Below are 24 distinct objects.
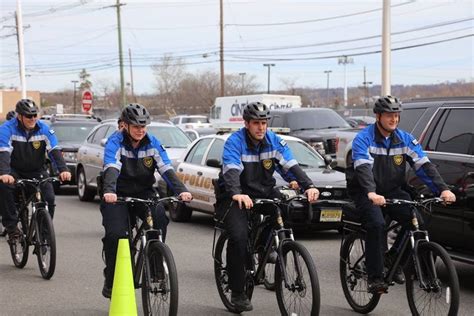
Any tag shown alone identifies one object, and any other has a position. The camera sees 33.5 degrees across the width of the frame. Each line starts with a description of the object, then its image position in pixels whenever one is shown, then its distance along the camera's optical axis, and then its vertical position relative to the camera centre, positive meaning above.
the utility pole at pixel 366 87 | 90.80 -0.55
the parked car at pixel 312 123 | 19.38 -1.04
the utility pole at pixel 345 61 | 91.09 +2.57
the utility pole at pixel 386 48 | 23.22 +1.02
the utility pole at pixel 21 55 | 36.12 +1.55
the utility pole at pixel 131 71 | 87.78 +1.77
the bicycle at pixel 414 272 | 6.09 -1.58
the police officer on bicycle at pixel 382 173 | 6.71 -0.79
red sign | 39.62 -0.70
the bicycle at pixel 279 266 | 6.18 -1.52
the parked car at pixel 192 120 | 41.91 -1.91
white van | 34.38 -0.94
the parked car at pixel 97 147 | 16.67 -1.30
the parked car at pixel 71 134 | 19.62 -1.25
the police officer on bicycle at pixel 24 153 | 9.40 -0.78
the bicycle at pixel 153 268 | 6.13 -1.49
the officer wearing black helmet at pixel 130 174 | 6.88 -0.78
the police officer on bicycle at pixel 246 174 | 6.80 -0.78
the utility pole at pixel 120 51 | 45.54 +2.07
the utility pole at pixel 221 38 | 47.16 +2.81
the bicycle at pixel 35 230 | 8.84 -1.64
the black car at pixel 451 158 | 7.73 -0.80
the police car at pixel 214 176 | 11.42 -1.43
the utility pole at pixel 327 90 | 113.12 -0.98
